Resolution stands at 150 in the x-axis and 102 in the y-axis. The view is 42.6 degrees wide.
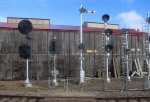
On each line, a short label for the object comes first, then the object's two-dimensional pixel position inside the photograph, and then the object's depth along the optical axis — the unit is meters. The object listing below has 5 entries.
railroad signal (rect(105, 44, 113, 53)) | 13.43
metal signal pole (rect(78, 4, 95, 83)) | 13.36
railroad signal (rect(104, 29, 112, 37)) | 13.52
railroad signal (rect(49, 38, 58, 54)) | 13.71
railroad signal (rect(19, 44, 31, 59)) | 12.17
